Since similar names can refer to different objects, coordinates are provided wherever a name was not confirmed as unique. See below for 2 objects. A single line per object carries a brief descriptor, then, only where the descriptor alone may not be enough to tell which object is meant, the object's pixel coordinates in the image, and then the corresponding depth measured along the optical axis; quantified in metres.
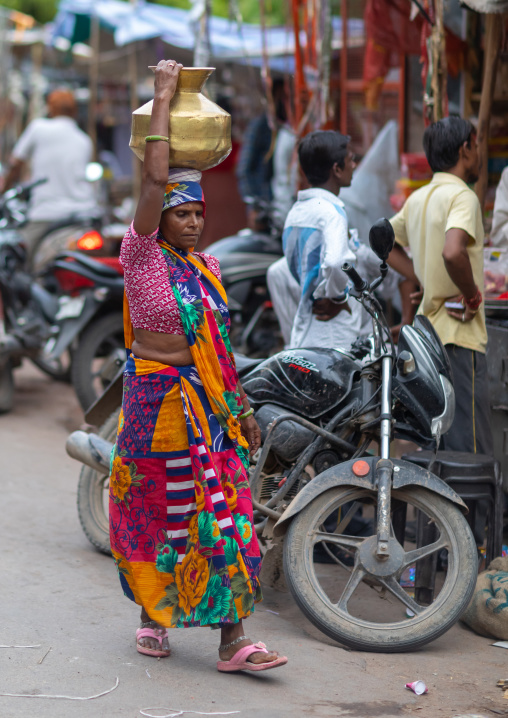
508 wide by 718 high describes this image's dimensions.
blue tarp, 10.82
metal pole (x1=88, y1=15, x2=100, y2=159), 13.10
